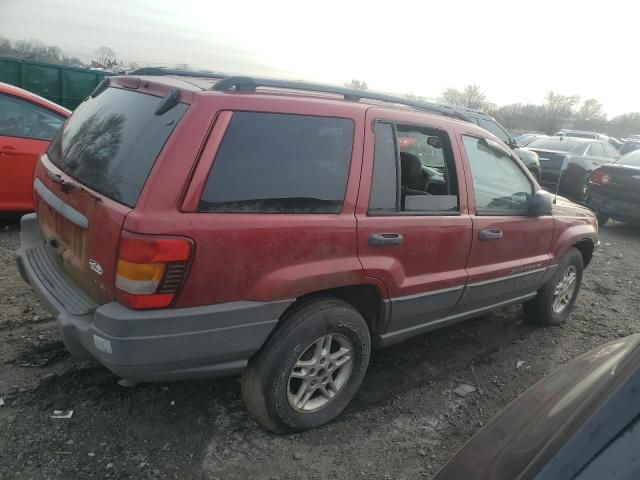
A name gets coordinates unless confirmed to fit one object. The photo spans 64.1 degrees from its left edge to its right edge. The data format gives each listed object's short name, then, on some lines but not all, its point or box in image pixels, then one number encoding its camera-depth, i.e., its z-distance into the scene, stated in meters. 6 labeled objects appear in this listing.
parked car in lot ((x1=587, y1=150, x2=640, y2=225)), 8.61
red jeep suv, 2.21
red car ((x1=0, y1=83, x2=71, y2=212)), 5.36
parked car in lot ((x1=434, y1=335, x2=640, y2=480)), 1.19
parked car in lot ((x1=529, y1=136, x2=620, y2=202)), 11.69
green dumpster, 11.60
